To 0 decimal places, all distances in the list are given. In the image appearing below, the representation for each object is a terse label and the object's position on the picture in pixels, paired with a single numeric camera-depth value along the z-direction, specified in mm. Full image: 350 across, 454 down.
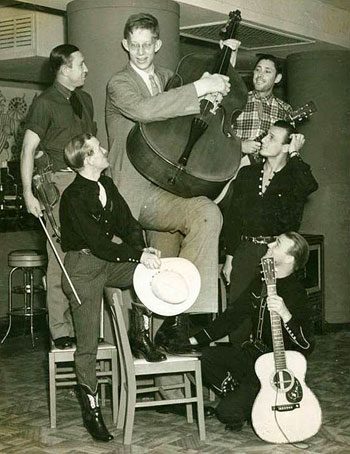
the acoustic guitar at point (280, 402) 4188
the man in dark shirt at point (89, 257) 4250
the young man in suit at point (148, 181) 4133
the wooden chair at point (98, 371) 4520
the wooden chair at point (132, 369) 4195
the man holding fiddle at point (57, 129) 4742
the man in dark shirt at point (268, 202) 4801
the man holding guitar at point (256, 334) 4406
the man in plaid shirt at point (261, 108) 5277
